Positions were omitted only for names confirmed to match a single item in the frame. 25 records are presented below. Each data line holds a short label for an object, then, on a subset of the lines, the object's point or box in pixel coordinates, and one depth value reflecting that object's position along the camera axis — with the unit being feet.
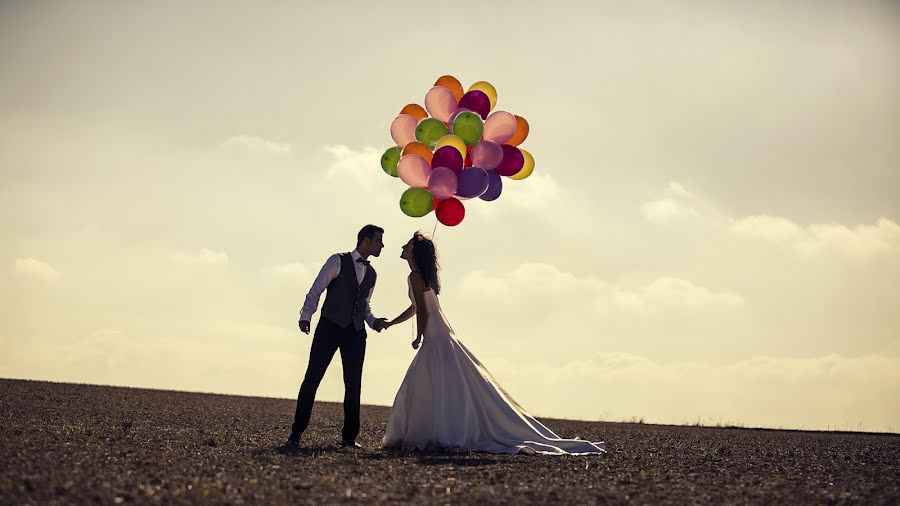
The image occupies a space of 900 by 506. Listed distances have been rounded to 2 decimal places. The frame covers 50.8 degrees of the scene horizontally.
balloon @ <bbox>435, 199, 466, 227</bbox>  42.27
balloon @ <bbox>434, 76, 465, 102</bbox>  44.14
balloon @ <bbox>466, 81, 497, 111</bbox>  44.55
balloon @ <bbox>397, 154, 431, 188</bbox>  41.32
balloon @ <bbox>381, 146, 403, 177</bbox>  44.50
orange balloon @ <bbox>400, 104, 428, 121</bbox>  44.96
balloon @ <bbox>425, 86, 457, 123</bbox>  43.39
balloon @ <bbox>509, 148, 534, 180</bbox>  45.51
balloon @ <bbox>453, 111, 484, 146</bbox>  42.11
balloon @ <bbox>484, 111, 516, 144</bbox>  42.98
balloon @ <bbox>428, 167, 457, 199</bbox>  40.55
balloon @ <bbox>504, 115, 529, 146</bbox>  45.06
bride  40.24
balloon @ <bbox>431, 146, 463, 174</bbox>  40.73
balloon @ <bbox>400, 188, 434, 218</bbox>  41.47
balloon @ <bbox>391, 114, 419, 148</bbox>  44.11
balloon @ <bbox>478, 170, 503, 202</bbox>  43.45
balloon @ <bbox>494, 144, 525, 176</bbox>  43.60
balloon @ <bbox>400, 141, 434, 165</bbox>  42.37
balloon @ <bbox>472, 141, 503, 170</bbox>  42.01
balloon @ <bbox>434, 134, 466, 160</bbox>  41.29
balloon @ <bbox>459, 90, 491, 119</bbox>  43.16
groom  40.65
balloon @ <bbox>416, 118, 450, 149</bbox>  42.86
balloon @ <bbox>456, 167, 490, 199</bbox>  41.19
